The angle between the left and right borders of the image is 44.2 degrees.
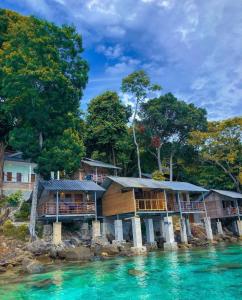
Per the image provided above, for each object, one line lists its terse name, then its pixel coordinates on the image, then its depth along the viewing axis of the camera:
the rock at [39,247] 23.89
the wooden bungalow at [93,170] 40.72
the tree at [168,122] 45.72
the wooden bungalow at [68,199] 27.42
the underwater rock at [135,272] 16.30
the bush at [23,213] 28.55
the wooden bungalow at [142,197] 28.65
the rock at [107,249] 25.86
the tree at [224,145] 42.53
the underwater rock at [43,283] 14.19
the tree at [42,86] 24.92
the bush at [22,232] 25.31
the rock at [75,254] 23.34
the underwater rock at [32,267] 18.43
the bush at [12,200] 29.33
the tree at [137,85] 46.41
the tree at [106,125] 45.68
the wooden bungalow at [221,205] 40.75
